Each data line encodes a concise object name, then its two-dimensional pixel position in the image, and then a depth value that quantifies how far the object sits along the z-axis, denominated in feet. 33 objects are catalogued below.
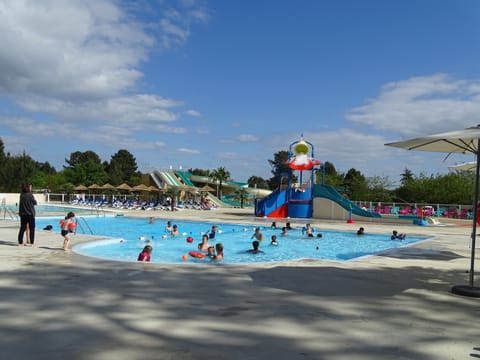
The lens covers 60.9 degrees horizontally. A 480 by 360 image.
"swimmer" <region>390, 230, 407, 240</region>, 50.46
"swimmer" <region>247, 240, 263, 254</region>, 42.16
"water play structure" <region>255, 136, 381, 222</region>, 85.25
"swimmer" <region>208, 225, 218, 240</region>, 54.90
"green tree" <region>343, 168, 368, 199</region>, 152.25
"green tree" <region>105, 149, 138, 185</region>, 256.32
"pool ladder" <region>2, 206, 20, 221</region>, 60.01
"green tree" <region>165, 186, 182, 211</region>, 114.21
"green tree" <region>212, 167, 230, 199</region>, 178.60
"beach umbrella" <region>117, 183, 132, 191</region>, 133.83
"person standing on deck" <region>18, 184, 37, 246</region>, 29.78
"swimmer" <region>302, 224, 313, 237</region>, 56.18
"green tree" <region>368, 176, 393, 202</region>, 145.07
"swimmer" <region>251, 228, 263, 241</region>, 49.89
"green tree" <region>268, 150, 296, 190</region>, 264.72
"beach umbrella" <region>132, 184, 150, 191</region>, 132.26
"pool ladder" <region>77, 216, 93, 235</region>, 61.82
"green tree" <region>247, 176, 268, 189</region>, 291.42
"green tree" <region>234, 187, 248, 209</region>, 144.66
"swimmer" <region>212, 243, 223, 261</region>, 34.65
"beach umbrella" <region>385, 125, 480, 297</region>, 18.29
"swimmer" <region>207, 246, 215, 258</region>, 37.17
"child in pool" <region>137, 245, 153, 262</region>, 27.48
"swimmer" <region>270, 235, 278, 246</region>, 48.72
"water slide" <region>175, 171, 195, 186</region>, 173.26
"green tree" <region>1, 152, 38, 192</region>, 159.22
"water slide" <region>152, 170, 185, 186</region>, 162.40
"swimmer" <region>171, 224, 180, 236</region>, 56.93
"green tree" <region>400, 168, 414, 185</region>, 219.82
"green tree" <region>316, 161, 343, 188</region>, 167.12
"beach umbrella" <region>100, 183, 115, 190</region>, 141.16
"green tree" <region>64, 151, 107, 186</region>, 201.05
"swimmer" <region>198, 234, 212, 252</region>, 40.91
